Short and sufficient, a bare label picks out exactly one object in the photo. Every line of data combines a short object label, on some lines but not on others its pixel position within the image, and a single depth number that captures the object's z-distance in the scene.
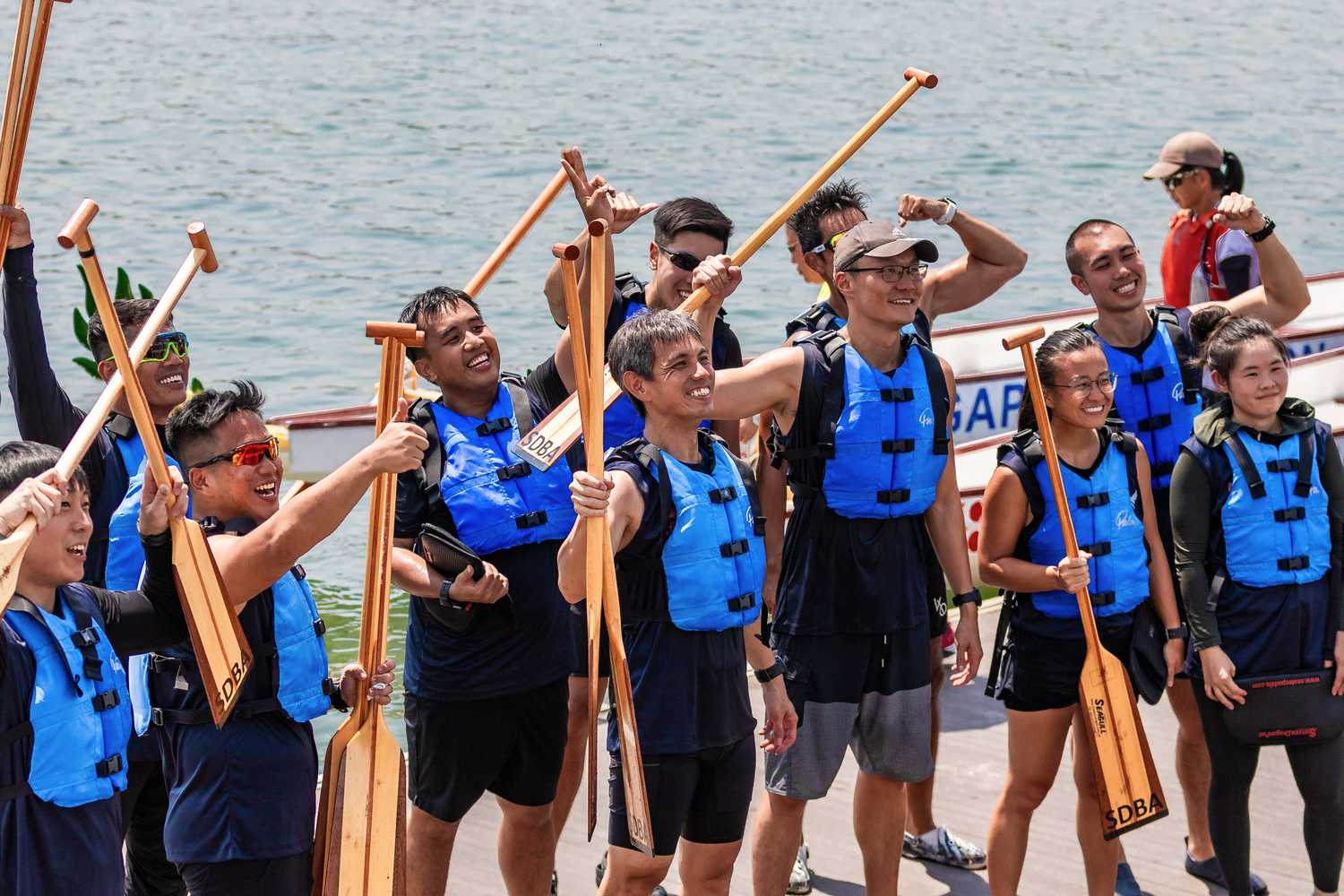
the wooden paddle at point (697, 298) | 8.74
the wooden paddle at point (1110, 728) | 9.35
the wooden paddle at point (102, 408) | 6.41
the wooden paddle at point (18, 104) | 8.42
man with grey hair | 8.27
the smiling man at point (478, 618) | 8.97
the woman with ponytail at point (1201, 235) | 13.38
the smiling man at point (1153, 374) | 10.59
